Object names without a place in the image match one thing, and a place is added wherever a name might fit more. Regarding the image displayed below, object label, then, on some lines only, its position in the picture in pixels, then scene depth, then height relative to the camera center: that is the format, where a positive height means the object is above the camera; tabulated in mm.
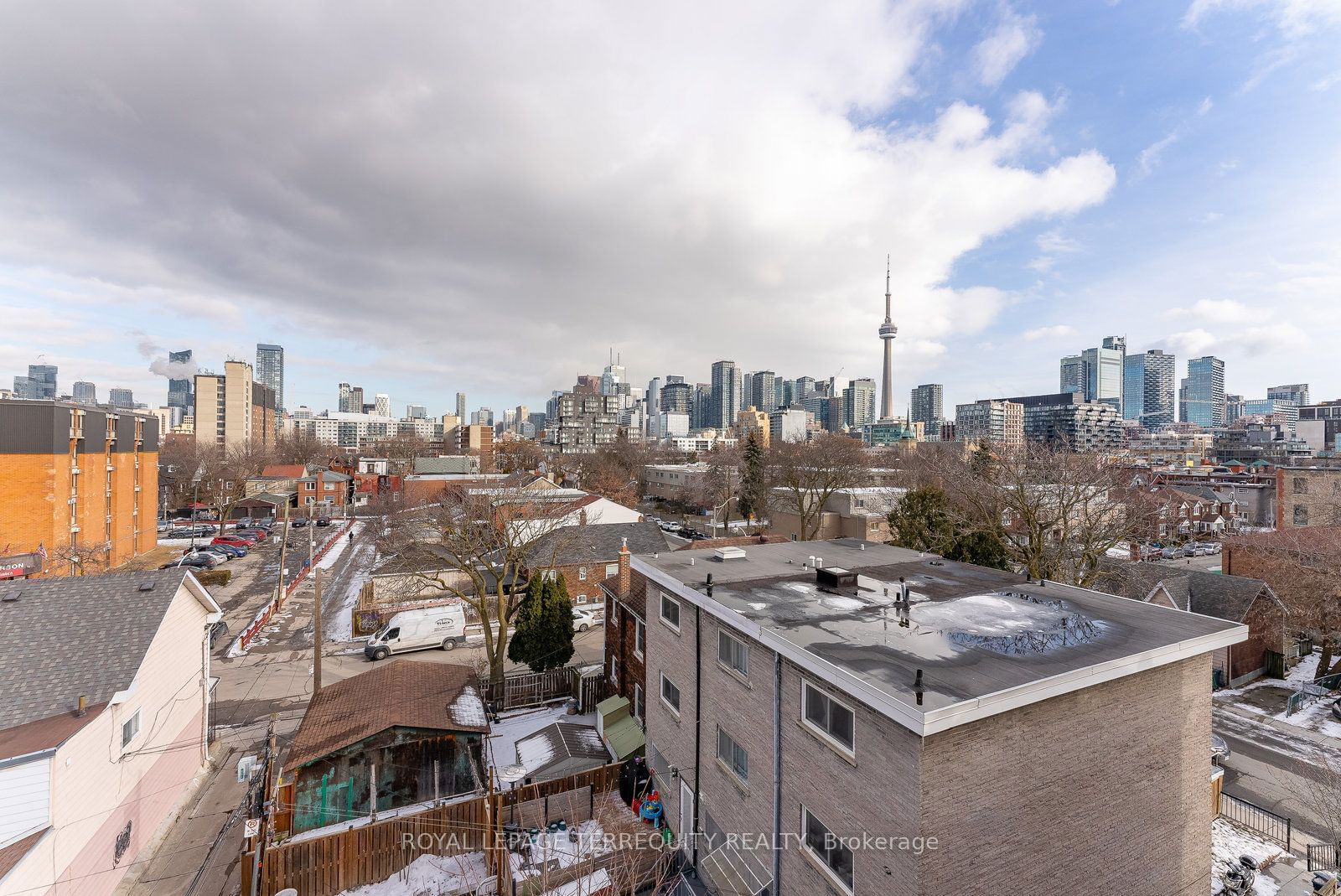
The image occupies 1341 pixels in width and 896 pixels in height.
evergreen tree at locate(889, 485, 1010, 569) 24828 -4180
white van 27053 -9681
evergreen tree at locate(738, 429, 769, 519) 60094 -3932
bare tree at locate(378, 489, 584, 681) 22969 -4523
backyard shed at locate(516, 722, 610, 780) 15852 -9612
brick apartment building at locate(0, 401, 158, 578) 34719 -3399
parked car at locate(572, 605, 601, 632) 30875 -10006
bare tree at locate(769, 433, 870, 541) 48094 -2537
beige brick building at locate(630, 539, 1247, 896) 7527 -4673
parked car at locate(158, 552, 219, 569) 41047 -9085
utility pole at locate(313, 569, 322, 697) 19703 -7703
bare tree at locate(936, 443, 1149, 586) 24391 -2680
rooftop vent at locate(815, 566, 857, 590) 12922 -3121
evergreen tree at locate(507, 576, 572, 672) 22734 -7752
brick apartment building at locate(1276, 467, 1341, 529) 45312 -3527
